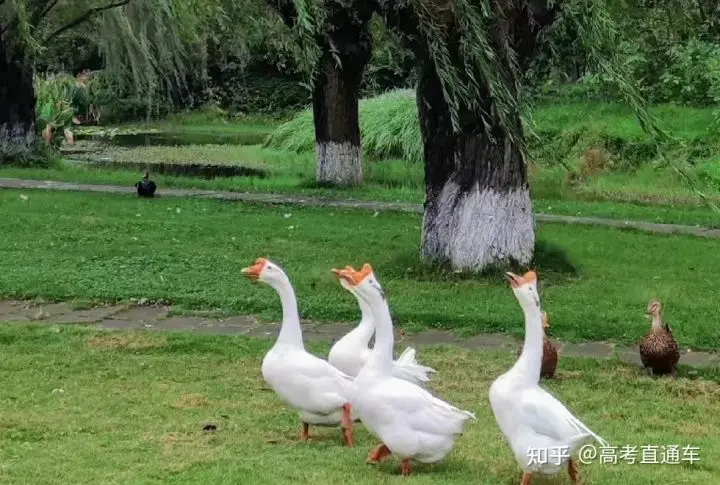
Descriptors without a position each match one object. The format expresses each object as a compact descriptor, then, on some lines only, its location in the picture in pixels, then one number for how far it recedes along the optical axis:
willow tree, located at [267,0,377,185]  17.02
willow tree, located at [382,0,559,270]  9.61
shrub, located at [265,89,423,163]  24.17
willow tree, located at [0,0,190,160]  19.45
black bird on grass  16.22
